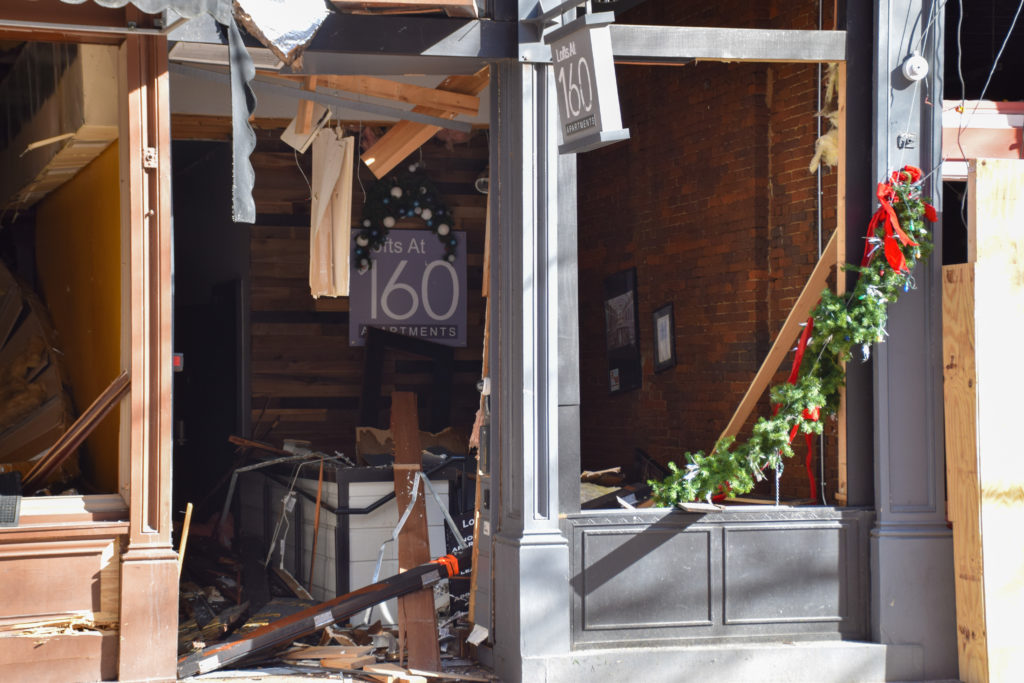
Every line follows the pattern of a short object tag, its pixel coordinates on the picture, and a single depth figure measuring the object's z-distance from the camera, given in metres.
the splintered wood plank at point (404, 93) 7.64
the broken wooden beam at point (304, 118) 8.32
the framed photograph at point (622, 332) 10.65
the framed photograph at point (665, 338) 10.13
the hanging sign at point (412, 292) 10.84
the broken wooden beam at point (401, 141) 8.15
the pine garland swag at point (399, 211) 10.69
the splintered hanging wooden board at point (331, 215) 8.88
